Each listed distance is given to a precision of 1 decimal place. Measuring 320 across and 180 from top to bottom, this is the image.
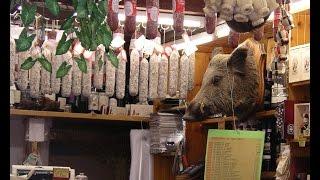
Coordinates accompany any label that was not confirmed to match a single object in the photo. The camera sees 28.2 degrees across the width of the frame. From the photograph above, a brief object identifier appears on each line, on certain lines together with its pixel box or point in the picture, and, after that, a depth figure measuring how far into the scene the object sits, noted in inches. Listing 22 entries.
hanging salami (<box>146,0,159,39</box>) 180.7
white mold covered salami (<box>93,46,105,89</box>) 219.0
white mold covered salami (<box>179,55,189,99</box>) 220.8
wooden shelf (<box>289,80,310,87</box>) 170.8
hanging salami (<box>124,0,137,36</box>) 177.9
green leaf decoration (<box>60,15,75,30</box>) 83.8
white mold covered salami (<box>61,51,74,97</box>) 214.5
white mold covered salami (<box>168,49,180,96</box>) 219.8
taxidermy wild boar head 191.2
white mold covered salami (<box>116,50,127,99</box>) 218.4
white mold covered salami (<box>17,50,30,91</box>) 209.8
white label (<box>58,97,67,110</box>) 266.4
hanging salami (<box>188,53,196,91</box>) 222.1
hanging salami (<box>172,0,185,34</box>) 179.8
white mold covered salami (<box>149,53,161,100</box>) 219.8
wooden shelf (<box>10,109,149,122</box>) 251.4
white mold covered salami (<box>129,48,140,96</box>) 218.4
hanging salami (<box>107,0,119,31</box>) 173.9
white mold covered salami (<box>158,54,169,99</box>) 220.5
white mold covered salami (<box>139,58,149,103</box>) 219.9
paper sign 177.8
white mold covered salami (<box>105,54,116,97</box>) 215.8
